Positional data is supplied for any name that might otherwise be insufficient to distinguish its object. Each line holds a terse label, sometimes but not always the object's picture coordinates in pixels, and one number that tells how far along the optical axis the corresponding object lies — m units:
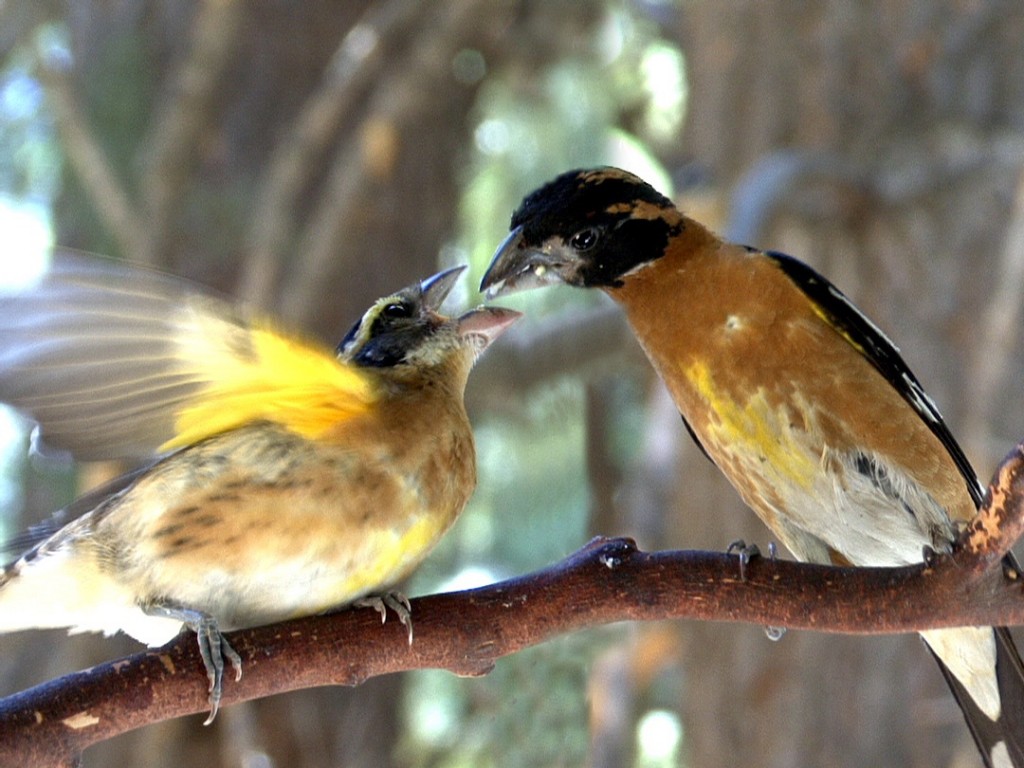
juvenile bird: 4.11
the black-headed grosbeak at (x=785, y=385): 5.00
